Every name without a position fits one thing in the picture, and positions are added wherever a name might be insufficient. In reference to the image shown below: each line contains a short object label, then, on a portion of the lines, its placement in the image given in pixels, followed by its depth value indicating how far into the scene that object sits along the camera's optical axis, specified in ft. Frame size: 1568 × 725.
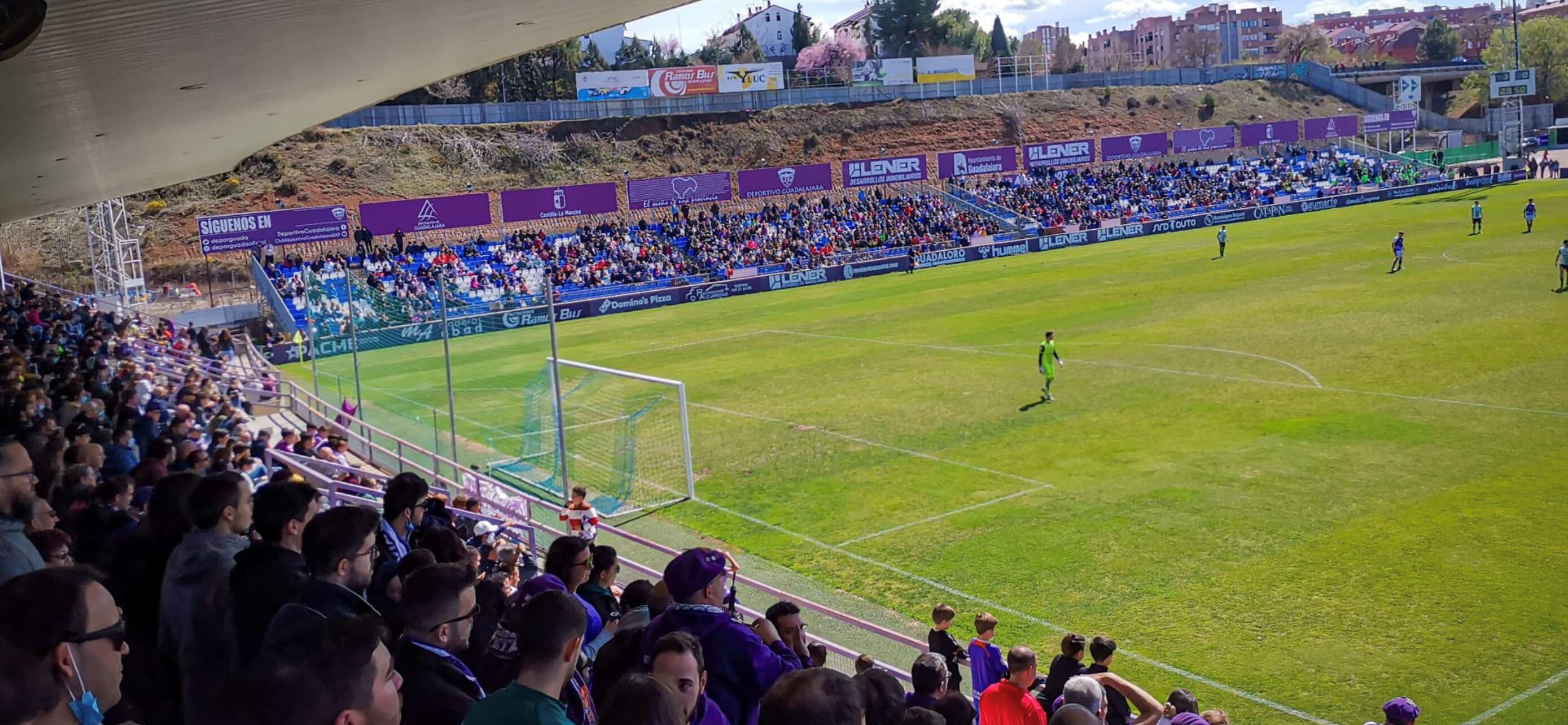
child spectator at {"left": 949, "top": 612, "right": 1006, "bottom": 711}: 24.75
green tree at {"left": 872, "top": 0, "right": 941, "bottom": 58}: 372.38
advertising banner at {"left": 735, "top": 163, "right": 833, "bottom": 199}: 179.73
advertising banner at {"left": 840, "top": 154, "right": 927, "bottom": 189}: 190.19
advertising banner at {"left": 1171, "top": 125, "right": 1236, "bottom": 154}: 232.94
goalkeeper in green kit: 73.82
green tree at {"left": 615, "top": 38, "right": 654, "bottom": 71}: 327.88
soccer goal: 60.23
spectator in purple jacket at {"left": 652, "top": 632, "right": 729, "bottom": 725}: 13.17
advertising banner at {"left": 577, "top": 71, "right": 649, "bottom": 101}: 248.93
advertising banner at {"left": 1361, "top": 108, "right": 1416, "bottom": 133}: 258.28
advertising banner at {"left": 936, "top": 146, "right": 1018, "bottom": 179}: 196.54
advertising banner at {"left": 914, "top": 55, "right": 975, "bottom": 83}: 293.23
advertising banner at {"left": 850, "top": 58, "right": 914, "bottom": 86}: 283.18
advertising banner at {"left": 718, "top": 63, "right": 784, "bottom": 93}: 264.31
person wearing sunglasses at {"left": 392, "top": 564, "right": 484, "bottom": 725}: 13.92
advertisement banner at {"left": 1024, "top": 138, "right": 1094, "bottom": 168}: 216.95
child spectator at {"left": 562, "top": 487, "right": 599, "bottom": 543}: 42.04
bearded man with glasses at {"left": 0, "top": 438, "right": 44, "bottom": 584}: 19.44
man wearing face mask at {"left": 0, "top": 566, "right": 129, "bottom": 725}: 11.00
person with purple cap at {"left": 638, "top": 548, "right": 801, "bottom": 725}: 15.99
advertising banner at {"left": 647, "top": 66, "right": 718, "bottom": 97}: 253.24
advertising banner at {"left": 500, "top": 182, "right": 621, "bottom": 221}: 160.35
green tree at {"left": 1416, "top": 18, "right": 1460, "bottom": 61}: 509.35
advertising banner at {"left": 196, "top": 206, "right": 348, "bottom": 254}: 133.49
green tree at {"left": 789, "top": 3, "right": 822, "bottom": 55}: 396.57
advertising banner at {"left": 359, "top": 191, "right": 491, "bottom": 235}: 150.00
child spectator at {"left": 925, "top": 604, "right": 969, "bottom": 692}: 24.44
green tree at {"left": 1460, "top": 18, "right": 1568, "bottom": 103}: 352.08
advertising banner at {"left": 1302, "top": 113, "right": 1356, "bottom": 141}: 248.93
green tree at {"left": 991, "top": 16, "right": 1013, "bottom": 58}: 453.58
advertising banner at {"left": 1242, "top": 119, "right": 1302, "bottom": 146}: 235.61
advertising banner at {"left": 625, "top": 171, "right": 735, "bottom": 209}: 174.50
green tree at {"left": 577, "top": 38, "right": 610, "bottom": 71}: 308.40
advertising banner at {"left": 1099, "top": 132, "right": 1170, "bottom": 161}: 217.15
